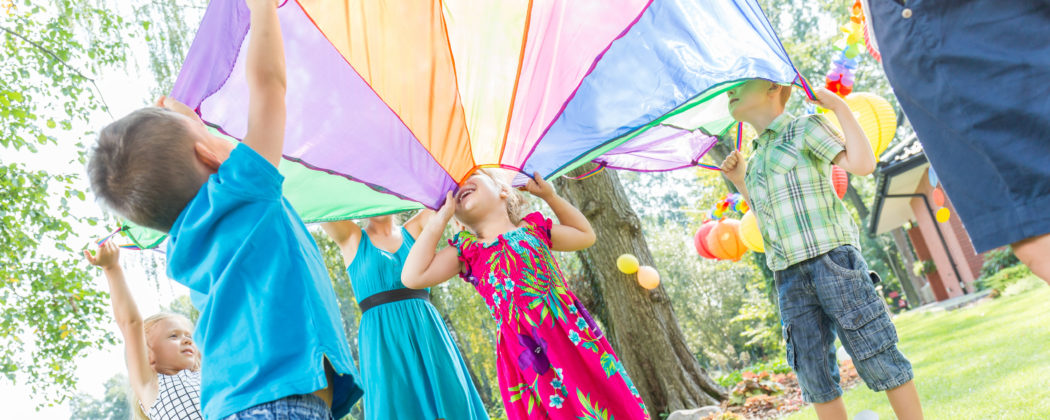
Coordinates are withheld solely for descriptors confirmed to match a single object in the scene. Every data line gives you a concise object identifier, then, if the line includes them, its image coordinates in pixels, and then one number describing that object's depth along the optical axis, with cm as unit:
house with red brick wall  1580
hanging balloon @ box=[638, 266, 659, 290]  551
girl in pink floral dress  274
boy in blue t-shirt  159
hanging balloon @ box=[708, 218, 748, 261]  752
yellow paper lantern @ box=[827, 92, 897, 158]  470
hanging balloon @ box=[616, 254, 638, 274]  560
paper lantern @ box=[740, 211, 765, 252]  581
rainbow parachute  263
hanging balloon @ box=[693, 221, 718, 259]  803
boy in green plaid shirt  270
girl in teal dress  354
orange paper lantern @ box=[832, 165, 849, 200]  548
